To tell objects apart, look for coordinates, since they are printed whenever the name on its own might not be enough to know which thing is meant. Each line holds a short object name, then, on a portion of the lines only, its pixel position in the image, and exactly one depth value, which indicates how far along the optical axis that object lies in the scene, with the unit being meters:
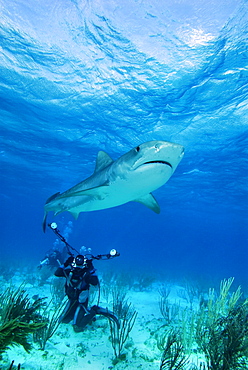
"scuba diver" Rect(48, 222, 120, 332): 5.68
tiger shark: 3.70
